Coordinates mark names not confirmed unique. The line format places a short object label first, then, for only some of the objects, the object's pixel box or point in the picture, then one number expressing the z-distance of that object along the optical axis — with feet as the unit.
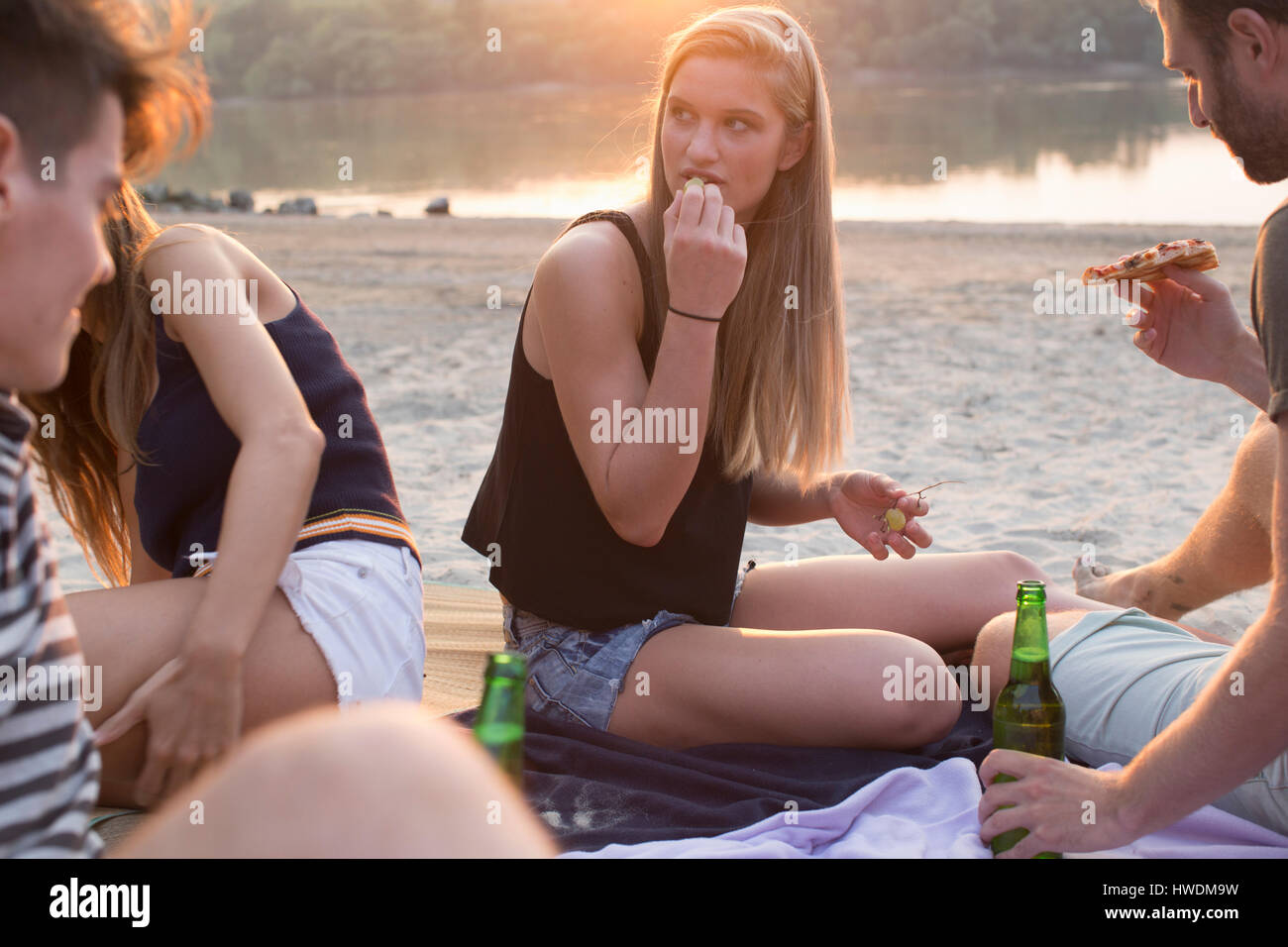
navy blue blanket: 8.61
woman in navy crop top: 7.65
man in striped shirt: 4.50
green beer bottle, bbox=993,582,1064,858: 7.66
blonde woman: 9.39
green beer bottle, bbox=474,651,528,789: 4.43
